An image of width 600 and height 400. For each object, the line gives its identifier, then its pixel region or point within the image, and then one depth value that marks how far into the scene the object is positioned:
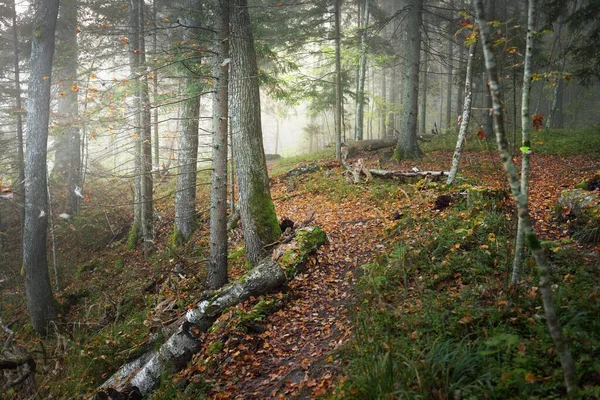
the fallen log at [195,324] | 4.82
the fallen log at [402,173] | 9.62
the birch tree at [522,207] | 2.47
